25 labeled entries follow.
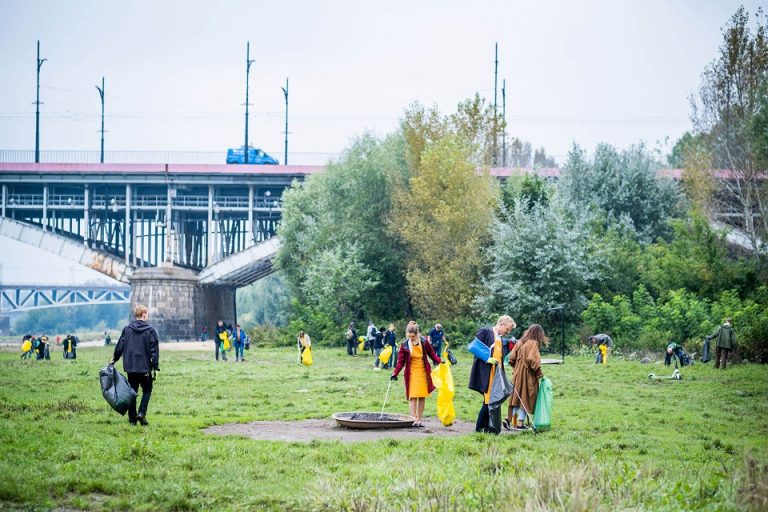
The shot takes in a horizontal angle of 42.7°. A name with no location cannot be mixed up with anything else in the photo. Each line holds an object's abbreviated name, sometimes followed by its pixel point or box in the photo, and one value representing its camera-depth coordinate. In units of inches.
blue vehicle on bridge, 2743.6
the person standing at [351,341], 1656.0
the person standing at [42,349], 1518.2
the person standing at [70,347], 1560.4
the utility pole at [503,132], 2007.9
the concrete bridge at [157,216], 2504.9
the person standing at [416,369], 614.5
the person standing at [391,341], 1286.7
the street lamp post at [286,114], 3035.7
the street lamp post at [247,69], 2906.0
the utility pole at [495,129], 1984.5
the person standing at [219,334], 1465.3
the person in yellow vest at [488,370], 574.9
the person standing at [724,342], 1118.4
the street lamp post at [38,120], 2768.2
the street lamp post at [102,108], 3011.8
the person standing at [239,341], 1465.3
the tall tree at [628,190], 2102.6
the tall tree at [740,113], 1753.2
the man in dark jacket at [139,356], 571.2
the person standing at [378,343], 1456.1
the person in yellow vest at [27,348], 1608.3
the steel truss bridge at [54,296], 4664.6
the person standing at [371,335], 1574.3
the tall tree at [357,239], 2007.9
